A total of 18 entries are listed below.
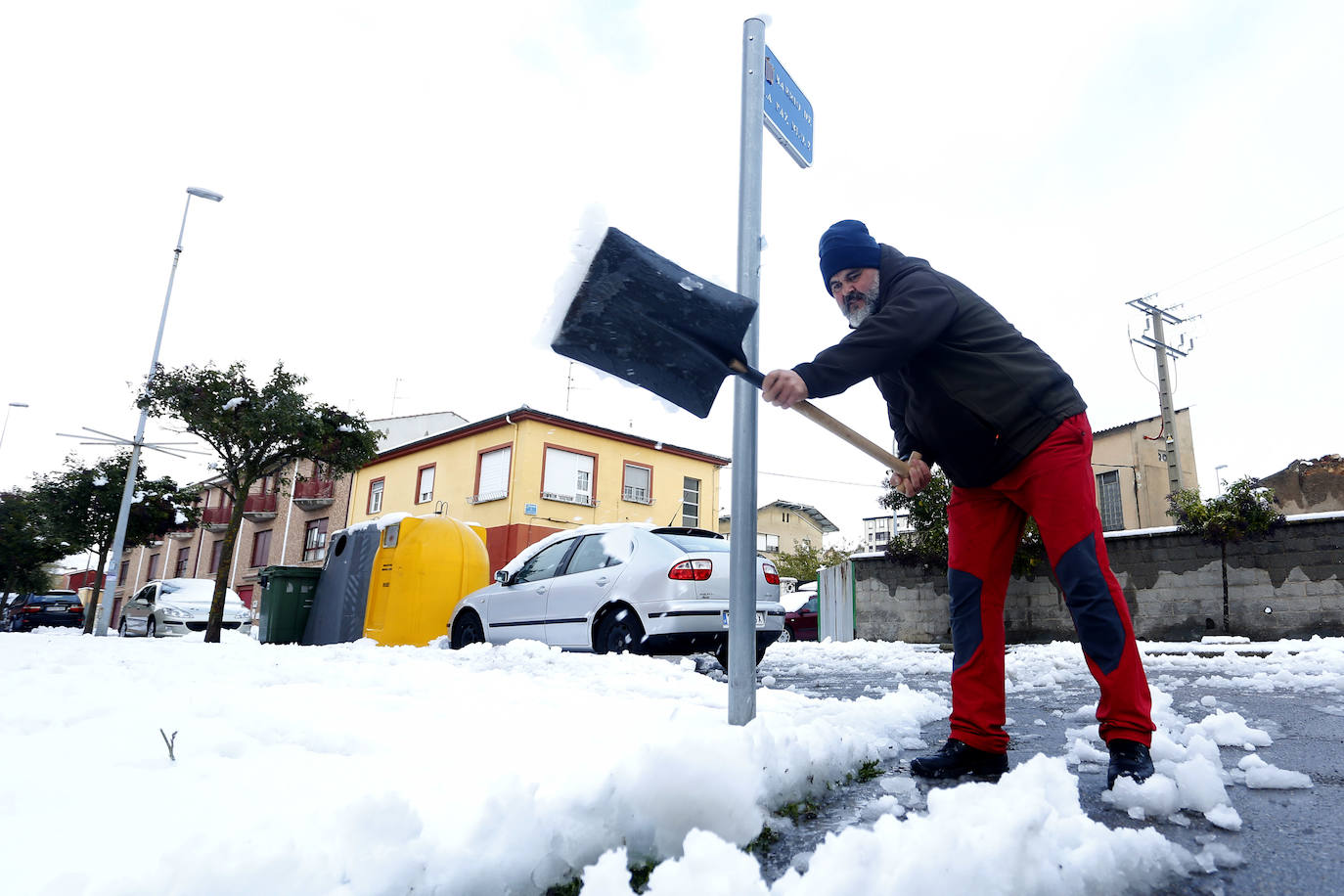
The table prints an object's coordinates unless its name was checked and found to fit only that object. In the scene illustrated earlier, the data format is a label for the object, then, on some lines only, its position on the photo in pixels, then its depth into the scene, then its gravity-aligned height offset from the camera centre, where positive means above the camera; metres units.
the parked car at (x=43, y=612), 25.81 -0.62
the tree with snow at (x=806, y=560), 37.13 +3.06
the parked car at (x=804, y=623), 17.36 +0.05
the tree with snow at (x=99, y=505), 20.97 +2.43
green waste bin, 9.79 +0.03
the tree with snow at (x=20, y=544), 25.44 +1.67
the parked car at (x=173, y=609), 16.69 -0.22
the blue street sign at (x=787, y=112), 3.00 +2.03
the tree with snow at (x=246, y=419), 14.73 +3.45
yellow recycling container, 8.53 +0.32
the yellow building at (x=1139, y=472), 25.00 +5.28
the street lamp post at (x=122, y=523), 17.44 +1.71
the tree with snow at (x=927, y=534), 12.77 +1.58
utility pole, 19.98 +7.10
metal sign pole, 2.46 +0.61
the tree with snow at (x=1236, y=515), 10.00 +1.62
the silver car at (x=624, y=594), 6.06 +0.19
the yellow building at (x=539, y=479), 22.67 +4.22
